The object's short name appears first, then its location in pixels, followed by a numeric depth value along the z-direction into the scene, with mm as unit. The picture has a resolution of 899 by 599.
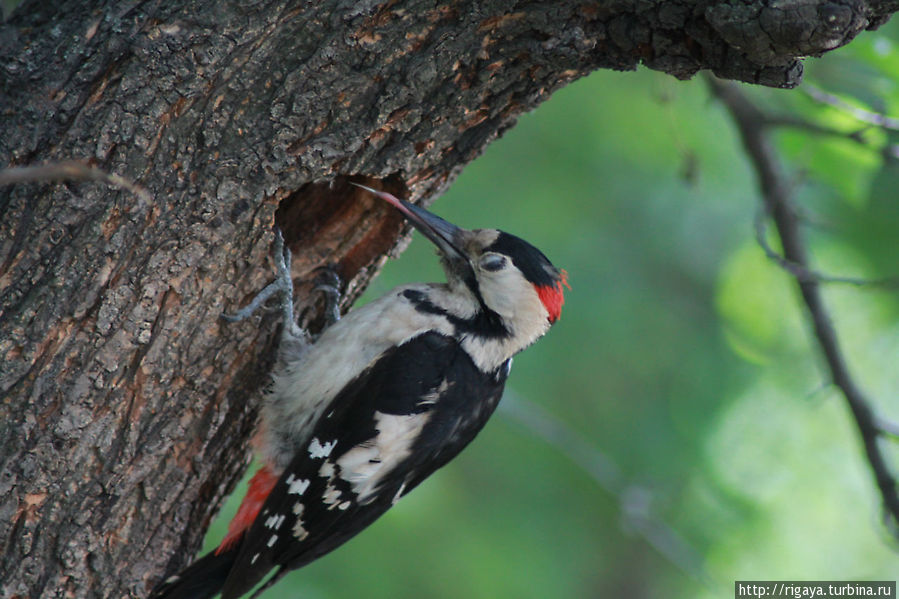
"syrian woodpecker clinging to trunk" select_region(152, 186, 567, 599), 5508
